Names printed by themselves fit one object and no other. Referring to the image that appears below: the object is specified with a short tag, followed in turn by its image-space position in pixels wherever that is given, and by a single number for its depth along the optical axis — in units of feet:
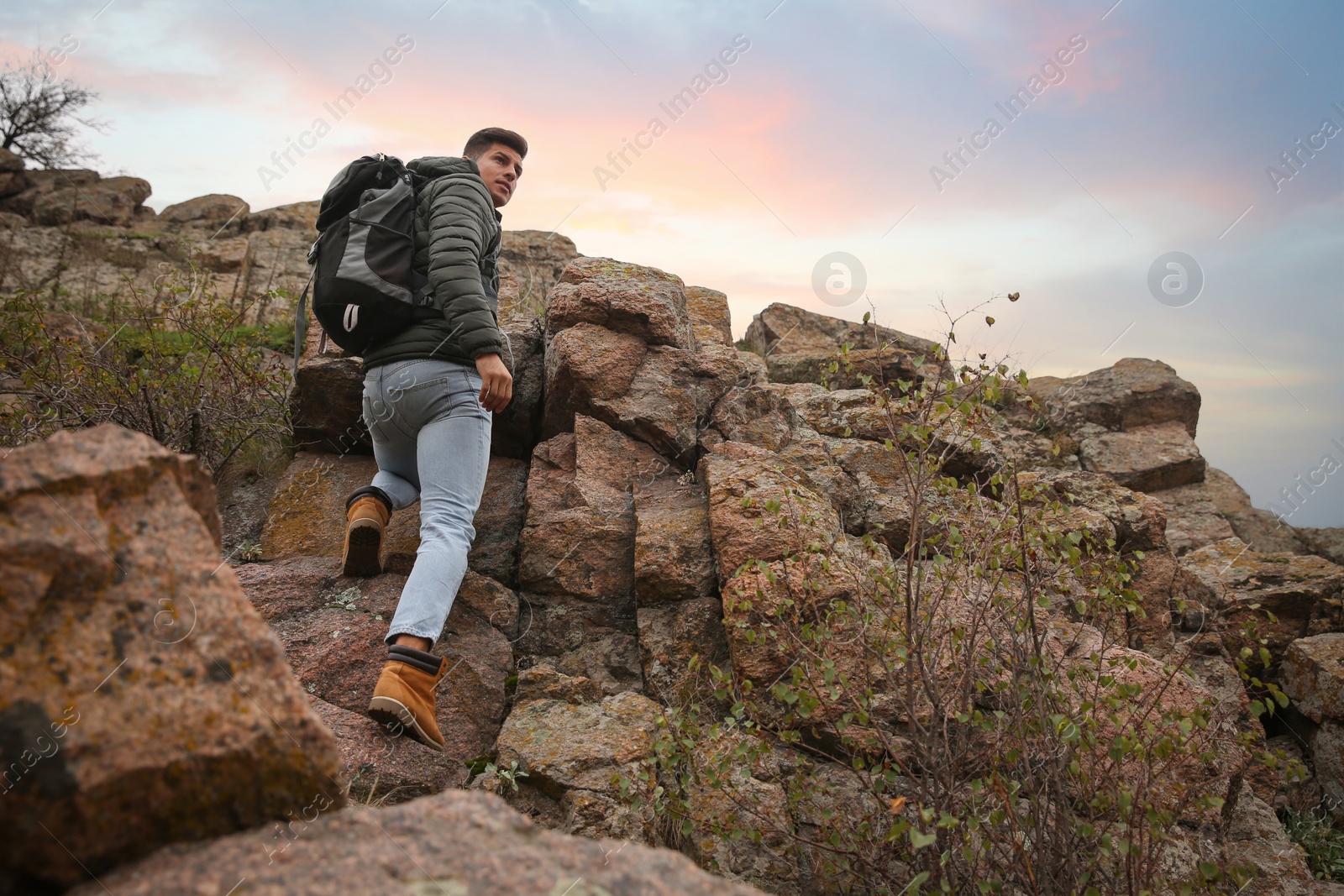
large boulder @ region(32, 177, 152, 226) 54.54
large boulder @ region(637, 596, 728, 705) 13.71
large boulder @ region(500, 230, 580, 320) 34.73
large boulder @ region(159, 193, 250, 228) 57.72
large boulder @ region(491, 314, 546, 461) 19.06
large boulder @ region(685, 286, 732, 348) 24.08
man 11.65
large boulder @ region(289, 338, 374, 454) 18.92
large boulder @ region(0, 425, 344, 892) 4.45
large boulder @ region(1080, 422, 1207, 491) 26.11
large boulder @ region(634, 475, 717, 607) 14.94
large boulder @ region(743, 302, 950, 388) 26.89
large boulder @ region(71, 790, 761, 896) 4.46
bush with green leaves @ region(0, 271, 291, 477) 18.29
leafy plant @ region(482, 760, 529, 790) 11.16
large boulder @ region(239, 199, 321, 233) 53.57
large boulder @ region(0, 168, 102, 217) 55.21
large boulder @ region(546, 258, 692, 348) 19.01
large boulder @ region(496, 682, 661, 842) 10.78
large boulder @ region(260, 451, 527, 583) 16.35
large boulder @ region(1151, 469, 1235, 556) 23.81
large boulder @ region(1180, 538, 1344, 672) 19.13
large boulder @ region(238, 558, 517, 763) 12.88
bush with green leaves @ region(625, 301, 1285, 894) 9.71
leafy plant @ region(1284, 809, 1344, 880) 15.31
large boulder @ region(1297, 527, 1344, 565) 27.78
